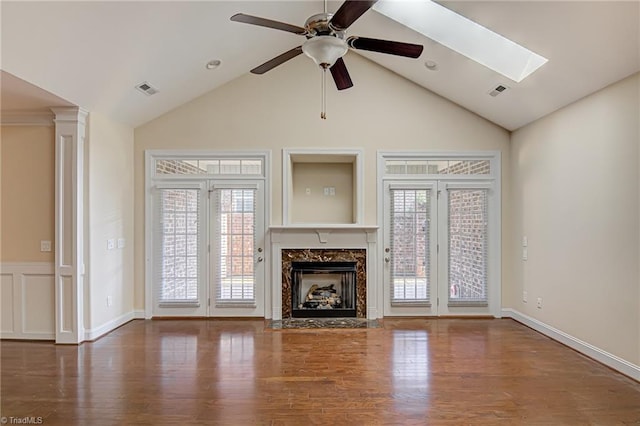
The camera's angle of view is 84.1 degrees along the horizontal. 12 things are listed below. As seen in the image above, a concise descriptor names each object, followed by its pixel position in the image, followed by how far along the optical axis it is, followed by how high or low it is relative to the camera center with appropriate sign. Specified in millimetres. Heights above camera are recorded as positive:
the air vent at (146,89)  4286 +1558
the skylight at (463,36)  3844 +1986
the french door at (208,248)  5164 -499
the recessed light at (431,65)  4436 +1878
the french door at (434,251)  5191 -562
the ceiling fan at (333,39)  2320 +1279
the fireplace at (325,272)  5125 -913
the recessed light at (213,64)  4441 +1902
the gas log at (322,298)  5190 -1253
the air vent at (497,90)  4281 +1520
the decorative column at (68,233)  4152 -219
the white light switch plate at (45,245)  4223 -365
